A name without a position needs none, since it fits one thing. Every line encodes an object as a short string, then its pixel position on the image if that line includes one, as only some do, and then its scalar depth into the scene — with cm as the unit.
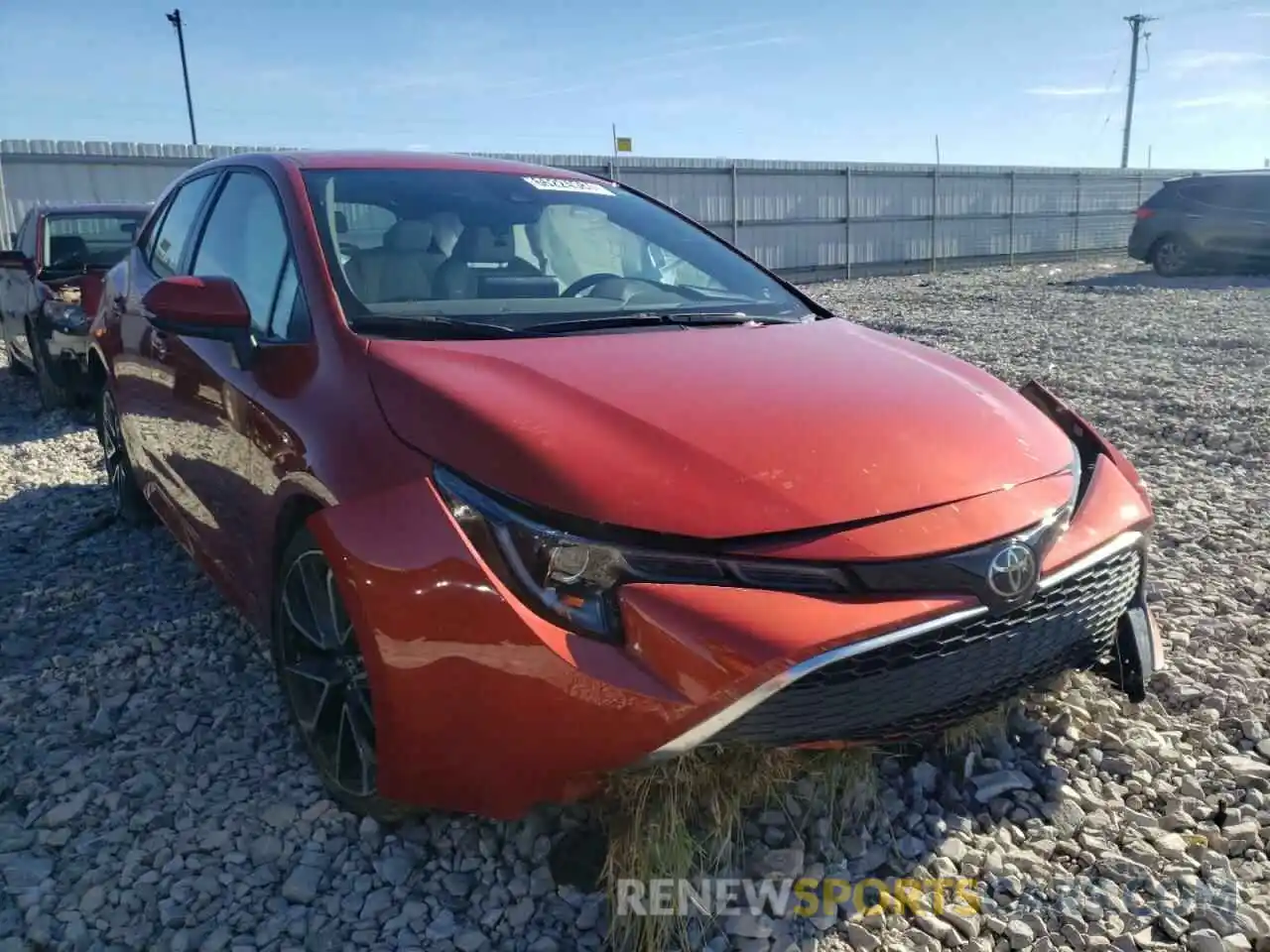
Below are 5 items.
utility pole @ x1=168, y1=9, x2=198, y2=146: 3328
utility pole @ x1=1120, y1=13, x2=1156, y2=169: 4522
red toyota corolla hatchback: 181
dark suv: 1585
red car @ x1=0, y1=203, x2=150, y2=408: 685
